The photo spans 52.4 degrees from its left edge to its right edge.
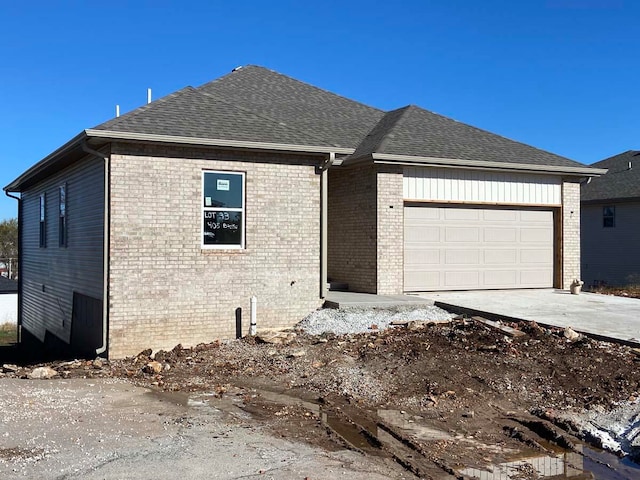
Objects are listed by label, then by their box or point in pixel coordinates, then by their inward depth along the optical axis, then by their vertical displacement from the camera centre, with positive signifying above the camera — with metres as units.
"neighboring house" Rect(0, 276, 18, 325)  29.98 -3.10
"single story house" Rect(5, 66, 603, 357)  11.73 +0.54
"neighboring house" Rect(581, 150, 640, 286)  24.38 +0.48
